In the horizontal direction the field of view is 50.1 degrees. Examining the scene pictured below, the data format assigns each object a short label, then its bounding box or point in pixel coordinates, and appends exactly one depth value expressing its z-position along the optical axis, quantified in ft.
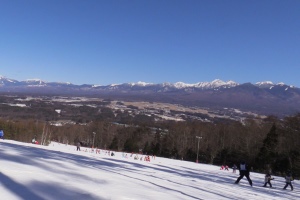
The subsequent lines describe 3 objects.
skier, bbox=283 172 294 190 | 65.31
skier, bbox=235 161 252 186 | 59.93
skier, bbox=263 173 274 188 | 63.64
